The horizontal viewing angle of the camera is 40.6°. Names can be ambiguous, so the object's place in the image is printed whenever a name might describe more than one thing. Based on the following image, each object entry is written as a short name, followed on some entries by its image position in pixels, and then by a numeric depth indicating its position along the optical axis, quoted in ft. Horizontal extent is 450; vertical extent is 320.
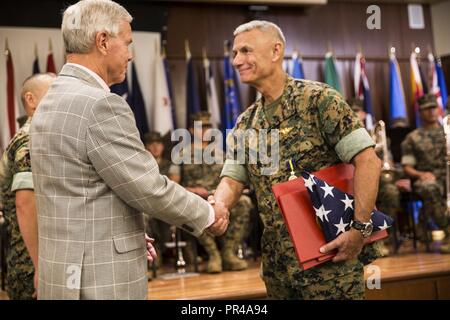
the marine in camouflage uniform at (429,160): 18.88
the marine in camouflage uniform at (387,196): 18.73
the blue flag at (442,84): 22.90
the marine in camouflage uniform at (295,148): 7.32
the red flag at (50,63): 21.47
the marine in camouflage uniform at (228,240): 17.43
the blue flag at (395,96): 25.03
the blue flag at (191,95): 23.04
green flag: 25.08
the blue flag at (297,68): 24.47
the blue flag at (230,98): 23.04
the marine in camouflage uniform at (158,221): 17.46
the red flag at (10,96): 20.62
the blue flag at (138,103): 22.17
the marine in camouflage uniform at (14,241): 9.65
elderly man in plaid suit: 5.83
